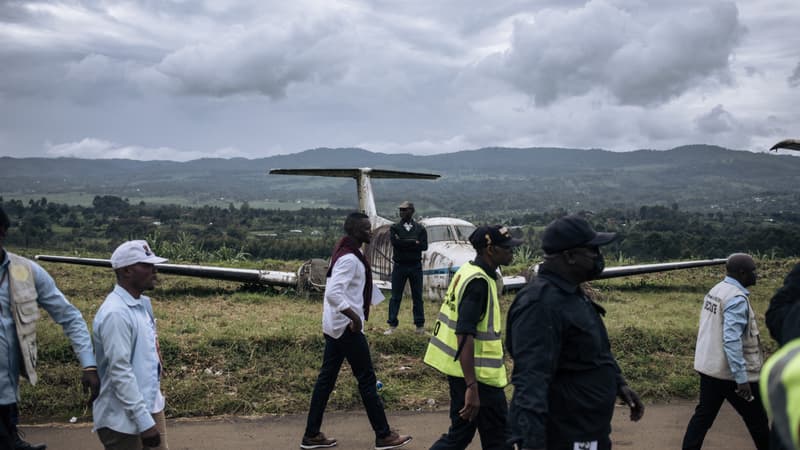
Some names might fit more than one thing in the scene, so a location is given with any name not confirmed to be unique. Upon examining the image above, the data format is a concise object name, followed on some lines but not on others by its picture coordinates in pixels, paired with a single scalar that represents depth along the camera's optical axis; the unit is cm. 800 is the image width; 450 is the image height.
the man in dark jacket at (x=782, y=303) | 394
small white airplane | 1355
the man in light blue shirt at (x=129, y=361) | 377
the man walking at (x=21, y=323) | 415
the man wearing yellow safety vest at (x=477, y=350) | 441
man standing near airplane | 1006
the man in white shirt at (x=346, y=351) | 589
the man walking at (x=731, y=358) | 509
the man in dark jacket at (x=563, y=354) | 319
